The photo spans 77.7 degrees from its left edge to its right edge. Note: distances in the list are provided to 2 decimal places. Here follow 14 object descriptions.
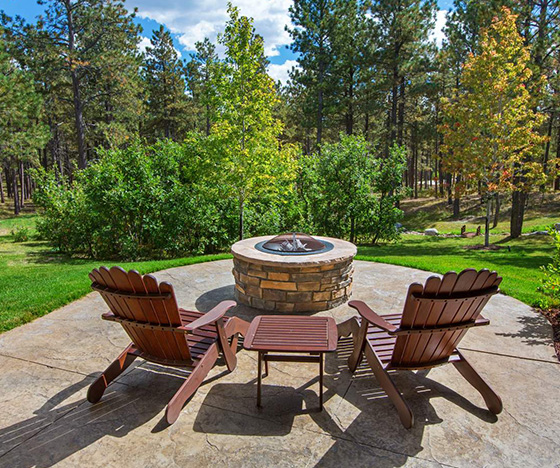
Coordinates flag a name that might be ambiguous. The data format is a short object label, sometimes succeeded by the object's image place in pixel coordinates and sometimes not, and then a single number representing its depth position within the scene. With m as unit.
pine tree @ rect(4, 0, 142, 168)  14.68
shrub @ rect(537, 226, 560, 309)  3.86
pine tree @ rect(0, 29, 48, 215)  13.84
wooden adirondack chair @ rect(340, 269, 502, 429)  2.32
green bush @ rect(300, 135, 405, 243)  9.53
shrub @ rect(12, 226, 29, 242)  11.81
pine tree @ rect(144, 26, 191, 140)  23.89
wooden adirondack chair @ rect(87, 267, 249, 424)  2.37
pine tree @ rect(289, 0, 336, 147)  18.38
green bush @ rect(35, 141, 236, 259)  7.54
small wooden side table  2.51
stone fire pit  4.22
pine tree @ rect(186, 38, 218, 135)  25.62
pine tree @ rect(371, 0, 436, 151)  17.72
